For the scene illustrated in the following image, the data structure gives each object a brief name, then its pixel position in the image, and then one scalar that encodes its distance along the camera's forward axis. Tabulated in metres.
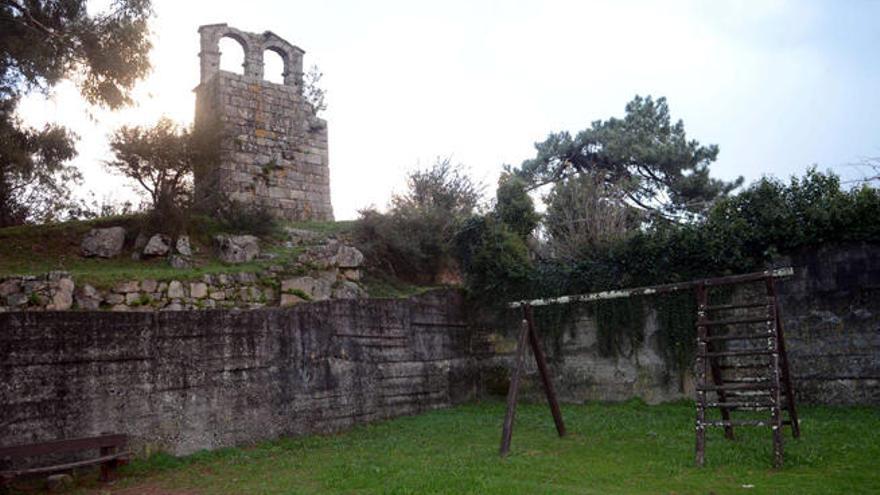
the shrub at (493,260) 16.05
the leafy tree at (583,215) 17.55
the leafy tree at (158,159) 13.98
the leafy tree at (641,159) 25.61
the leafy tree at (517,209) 17.91
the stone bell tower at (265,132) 17.69
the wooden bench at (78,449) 8.28
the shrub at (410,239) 16.69
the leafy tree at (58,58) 12.49
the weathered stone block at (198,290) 12.13
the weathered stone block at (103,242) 12.76
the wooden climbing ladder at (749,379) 8.14
